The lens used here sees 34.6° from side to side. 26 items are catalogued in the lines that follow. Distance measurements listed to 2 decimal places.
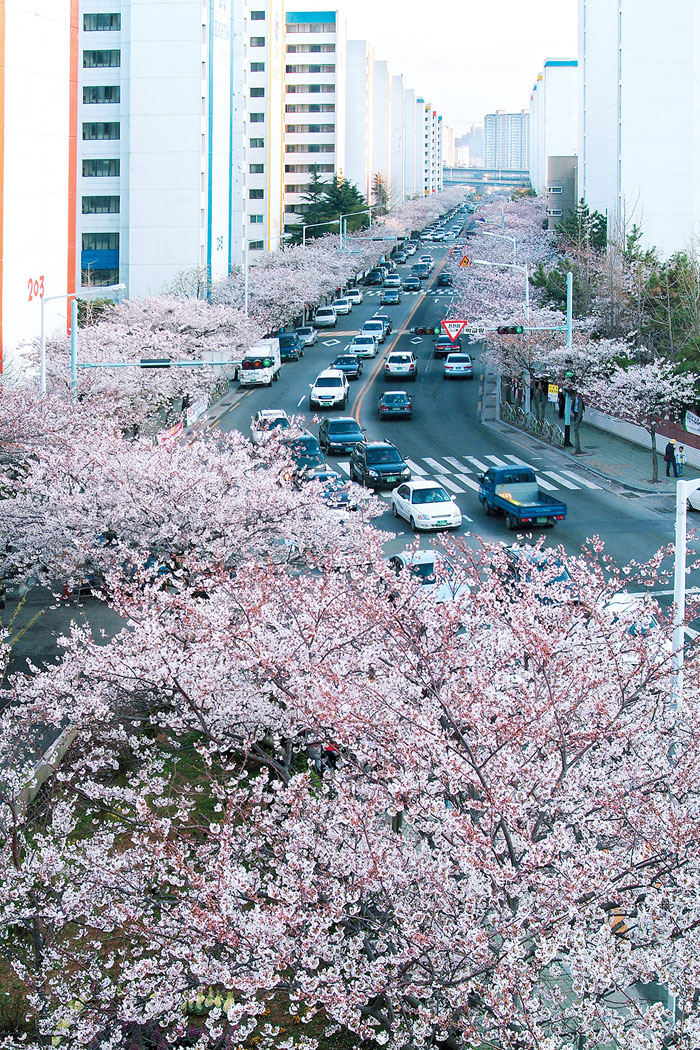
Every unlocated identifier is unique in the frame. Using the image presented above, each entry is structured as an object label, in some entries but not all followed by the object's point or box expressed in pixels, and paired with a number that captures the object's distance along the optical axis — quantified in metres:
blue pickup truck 32.81
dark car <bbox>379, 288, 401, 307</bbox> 93.50
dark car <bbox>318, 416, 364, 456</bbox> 44.84
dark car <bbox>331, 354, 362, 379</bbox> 62.69
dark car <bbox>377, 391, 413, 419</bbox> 52.59
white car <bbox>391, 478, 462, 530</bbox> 32.62
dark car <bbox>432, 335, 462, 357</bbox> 70.06
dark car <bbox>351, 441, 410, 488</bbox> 38.56
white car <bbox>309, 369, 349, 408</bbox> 53.56
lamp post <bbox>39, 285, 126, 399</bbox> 33.19
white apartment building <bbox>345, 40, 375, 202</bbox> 156.88
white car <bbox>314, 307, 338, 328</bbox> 83.12
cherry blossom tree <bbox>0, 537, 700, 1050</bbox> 8.66
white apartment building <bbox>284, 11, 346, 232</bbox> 137.38
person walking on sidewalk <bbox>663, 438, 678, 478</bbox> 40.69
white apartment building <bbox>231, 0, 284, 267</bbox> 108.25
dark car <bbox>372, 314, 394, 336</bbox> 79.44
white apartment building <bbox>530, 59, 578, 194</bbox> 156.62
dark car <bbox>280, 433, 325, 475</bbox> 38.22
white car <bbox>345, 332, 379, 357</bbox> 67.94
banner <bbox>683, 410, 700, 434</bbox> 43.56
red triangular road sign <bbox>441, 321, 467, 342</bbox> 61.06
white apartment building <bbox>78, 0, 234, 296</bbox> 73.69
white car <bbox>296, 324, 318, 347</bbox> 74.79
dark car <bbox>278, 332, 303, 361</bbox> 69.69
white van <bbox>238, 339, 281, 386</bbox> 60.28
